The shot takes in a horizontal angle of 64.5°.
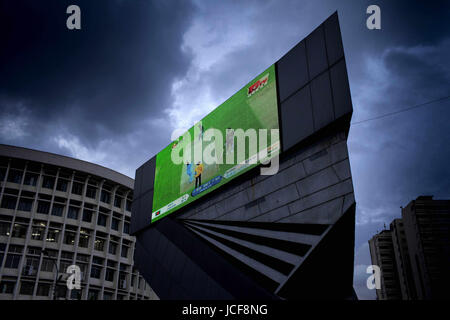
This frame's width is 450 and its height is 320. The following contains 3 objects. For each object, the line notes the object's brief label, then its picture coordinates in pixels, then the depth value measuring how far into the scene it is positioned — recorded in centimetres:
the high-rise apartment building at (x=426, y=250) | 5797
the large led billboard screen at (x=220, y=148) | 1822
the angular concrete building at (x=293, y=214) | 1396
